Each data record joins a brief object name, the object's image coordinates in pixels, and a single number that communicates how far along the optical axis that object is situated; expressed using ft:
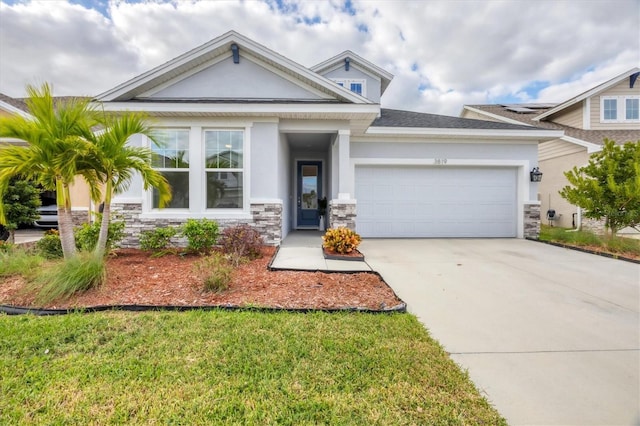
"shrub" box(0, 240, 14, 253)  17.75
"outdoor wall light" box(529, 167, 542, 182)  29.31
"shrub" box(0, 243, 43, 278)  14.08
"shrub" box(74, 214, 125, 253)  17.93
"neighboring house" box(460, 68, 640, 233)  37.58
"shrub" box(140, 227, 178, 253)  19.97
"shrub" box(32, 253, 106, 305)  11.71
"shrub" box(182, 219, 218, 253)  19.38
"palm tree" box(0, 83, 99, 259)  12.97
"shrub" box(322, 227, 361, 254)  19.92
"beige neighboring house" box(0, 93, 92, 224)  28.63
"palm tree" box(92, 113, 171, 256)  14.44
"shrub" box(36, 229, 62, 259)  17.81
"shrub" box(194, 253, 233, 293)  12.60
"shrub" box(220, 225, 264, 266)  18.45
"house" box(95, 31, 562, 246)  22.47
